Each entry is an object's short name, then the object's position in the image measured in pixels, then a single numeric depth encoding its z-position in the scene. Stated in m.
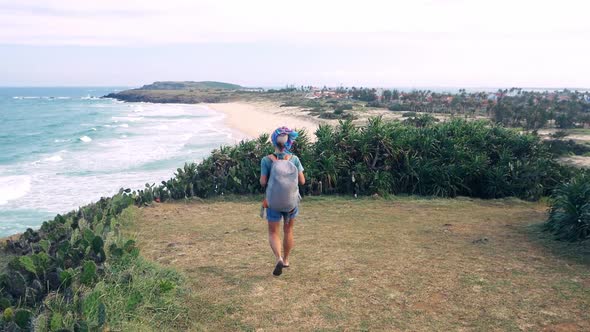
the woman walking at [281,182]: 4.86
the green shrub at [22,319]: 3.74
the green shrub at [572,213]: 6.38
